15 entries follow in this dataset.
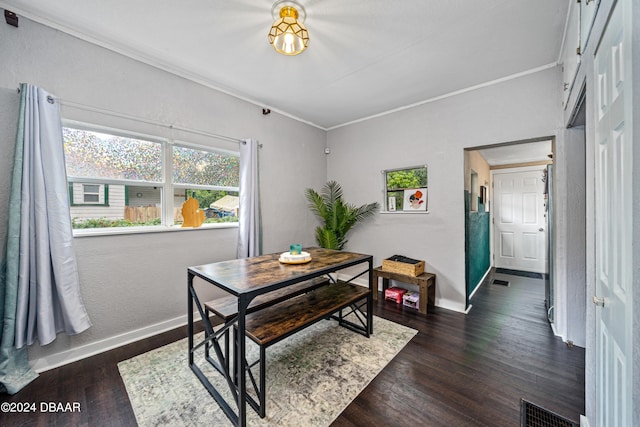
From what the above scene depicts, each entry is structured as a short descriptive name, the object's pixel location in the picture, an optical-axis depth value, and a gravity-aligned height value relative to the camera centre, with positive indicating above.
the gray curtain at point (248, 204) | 3.07 +0.11
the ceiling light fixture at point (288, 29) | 1.74 +1.36
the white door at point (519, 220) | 4.93 -0.20
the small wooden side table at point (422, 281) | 2.98 -0.88
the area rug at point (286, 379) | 1.52 -1.24
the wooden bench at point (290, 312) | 1.55 -0.77
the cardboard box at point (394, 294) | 3.28 -1.11
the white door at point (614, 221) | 0.77 -0.04
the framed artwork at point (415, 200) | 3.38 +0.17
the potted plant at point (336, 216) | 3.91 -0.06
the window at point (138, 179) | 2.16 +0.36
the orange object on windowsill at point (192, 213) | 2.76 +0.00
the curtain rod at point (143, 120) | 2.03 +0.91
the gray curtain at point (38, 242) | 1.75 -0.21
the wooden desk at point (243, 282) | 1.42 -0.46
